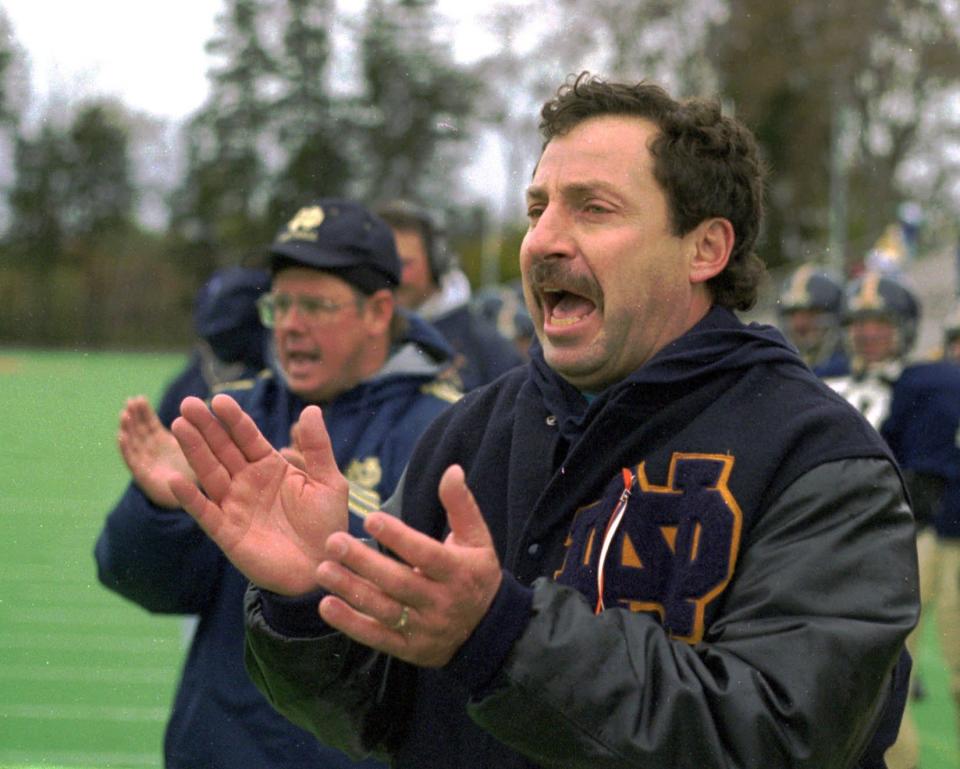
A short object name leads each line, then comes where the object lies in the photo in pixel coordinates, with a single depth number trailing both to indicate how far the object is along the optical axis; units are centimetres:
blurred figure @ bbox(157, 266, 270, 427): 486
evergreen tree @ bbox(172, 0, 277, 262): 5078
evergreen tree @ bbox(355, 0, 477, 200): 5328
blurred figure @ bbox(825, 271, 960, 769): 667
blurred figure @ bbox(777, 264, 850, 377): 793
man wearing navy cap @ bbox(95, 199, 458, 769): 332
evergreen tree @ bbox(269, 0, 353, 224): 5309
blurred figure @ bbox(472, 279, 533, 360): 1339
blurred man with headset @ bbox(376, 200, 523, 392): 604
